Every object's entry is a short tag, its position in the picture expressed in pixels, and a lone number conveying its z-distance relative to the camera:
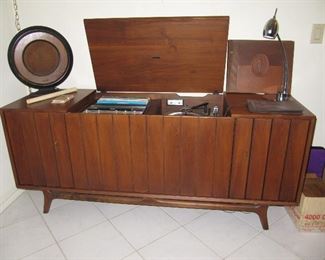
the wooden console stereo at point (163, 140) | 1.33
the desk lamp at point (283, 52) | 1.31
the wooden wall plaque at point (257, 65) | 1.59
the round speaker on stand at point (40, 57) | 1.54
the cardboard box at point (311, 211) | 1.47
